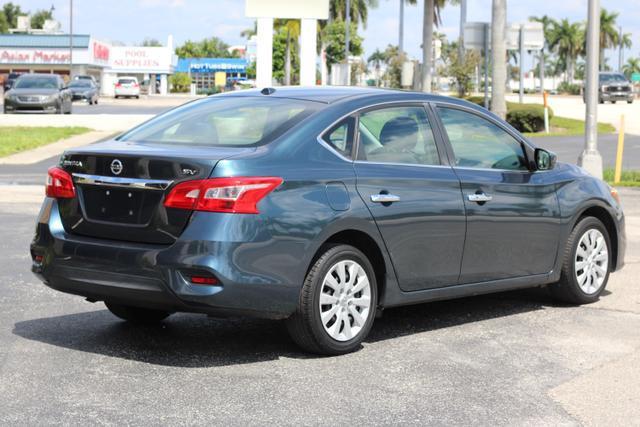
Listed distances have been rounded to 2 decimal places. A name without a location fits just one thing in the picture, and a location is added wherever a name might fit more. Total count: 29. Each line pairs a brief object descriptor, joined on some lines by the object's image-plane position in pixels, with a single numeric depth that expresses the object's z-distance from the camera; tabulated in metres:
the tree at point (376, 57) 172.75
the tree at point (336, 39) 104.44
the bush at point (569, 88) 114.68
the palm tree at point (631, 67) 185.00
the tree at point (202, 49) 165.00
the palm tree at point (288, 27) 75.67
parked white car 81.56
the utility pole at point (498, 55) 32.38
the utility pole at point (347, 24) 77.83
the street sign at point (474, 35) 28.31
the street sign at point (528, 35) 31.61
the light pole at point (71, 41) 91.06
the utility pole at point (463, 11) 85.69
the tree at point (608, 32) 137.62
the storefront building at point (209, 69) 140.88
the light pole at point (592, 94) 17.33
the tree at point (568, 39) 146.00
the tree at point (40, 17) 156.88
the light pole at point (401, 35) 86.31
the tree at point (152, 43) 186.12
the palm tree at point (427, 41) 47.94
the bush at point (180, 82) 132.88
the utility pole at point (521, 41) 31.28
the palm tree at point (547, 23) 148.02
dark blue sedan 6.37
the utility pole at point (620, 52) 133.56
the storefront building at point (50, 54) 98.31
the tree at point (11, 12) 148.88
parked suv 62.78
